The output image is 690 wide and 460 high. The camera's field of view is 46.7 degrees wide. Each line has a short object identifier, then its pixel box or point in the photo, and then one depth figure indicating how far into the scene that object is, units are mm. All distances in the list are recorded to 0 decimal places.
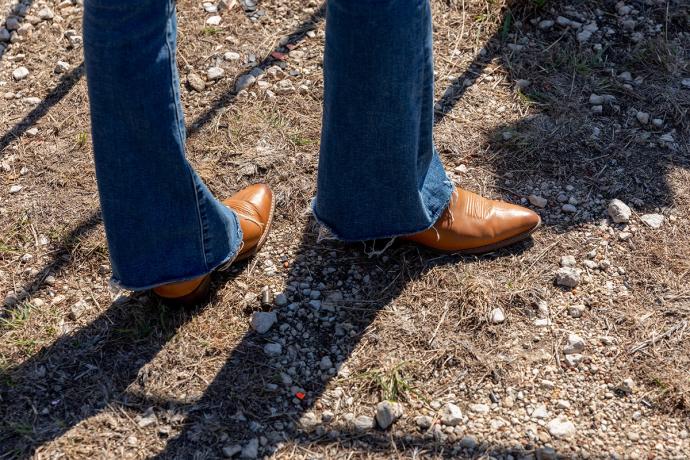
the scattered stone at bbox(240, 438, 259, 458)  1771
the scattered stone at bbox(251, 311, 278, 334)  2008
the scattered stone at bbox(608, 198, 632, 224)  2246
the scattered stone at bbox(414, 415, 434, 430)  1815
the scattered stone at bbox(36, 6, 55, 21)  2969
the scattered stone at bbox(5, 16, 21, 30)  2938
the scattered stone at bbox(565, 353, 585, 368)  1931
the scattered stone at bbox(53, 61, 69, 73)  2775
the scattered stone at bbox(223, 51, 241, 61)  2799
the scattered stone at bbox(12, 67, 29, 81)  2783
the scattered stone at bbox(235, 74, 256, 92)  2699
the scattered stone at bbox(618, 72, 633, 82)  2674
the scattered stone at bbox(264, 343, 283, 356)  1960
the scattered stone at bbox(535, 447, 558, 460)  1753
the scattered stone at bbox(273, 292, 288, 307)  2070
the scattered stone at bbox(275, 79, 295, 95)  2676
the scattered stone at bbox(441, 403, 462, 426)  1820
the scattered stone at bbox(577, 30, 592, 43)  2818
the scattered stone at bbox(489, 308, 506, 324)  2016
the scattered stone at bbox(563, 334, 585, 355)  1954
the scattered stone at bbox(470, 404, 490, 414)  1847
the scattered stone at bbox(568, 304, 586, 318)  2041
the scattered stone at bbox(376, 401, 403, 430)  1810
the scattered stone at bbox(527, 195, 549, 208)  2324
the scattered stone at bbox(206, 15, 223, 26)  2934
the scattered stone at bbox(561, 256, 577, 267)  2152
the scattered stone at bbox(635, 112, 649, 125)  2527
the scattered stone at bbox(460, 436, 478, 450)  1784
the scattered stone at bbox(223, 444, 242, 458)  1772
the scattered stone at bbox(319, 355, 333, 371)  1940
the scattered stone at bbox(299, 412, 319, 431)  1826
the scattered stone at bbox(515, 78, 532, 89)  2674
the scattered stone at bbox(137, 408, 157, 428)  1828
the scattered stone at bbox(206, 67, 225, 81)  2738
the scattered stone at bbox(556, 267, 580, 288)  2092
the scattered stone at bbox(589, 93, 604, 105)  2592
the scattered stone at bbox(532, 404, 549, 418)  1835
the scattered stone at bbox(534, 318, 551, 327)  2021
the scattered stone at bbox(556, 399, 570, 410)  1851
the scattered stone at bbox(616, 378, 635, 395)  1875
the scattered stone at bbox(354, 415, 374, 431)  1821
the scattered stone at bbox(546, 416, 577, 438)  1795
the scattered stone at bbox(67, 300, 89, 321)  2061
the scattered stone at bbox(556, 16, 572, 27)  2864
